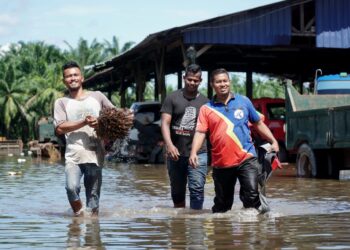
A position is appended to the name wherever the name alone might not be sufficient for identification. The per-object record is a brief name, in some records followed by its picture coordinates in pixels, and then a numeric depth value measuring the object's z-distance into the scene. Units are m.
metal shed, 23.25
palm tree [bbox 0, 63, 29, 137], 67.50
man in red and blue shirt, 8.23
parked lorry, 15.14
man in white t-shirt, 8.39
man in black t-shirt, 8.90
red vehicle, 23.08
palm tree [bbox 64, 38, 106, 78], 65.62
